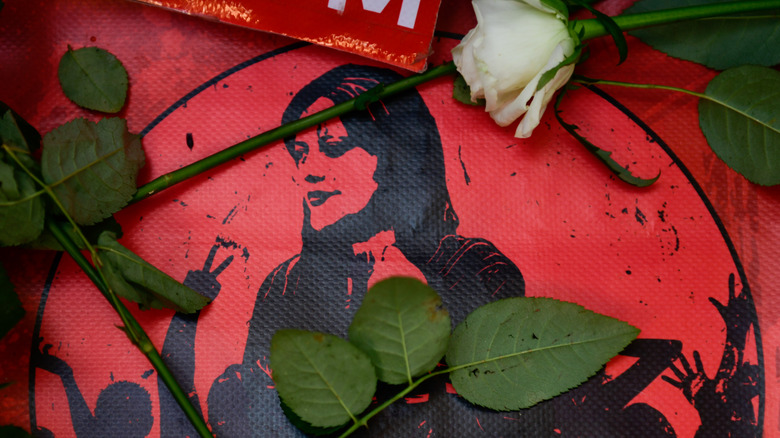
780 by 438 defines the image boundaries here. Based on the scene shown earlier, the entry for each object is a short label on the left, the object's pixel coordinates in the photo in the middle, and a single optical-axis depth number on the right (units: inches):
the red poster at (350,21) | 20.3
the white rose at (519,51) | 17.6
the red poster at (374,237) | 19.6
